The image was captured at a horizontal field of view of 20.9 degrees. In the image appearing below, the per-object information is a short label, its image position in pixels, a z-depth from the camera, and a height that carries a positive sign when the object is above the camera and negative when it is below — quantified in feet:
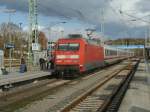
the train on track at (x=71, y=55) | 102.37 -0.66
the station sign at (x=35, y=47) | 126.82 +1.89
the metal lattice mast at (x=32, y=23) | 131.64 +10.00
